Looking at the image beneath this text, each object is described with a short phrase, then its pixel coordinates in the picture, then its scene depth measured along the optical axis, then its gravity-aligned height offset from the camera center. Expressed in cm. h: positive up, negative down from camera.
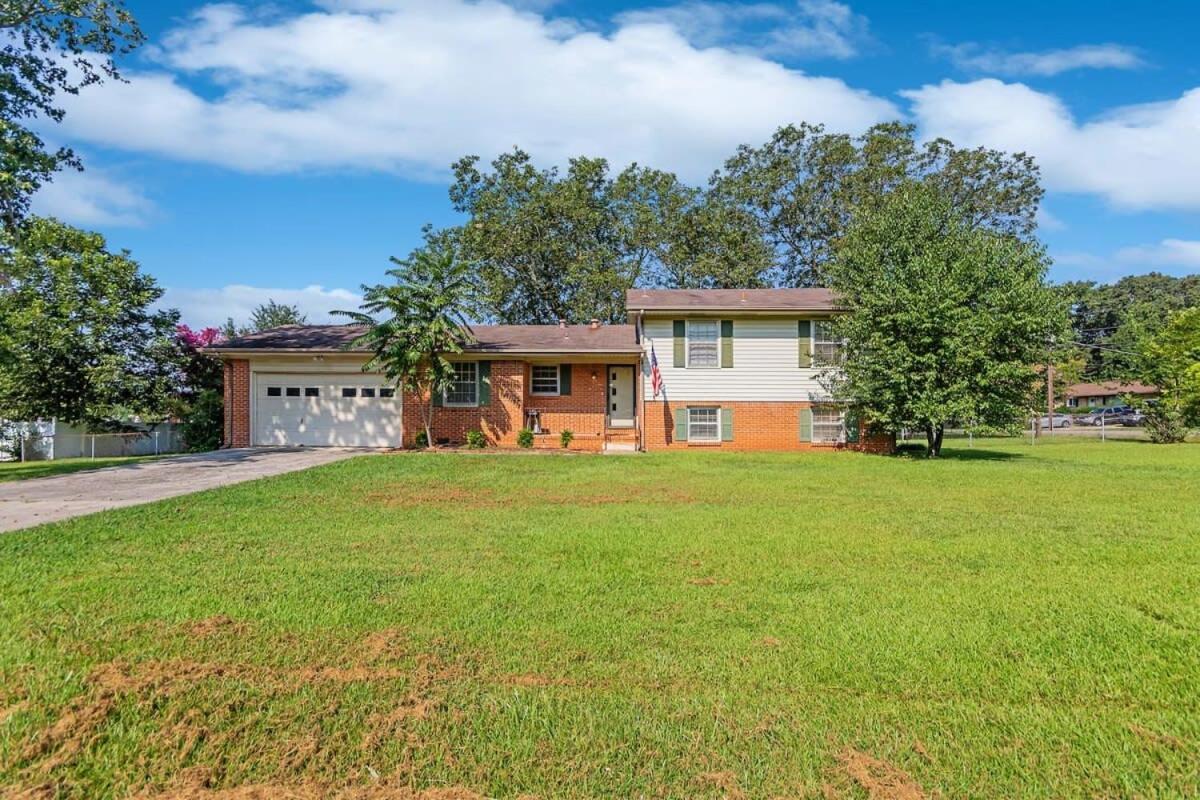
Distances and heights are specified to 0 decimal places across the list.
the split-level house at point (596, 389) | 1900 +52
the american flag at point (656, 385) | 1948 +61
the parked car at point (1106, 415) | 4628 -80
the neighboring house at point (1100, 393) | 5544 +99
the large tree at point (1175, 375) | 2533 +131
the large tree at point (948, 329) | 1636 +191
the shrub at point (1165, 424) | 2514 -76
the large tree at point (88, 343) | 1848 +193
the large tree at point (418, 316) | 1727 +239
